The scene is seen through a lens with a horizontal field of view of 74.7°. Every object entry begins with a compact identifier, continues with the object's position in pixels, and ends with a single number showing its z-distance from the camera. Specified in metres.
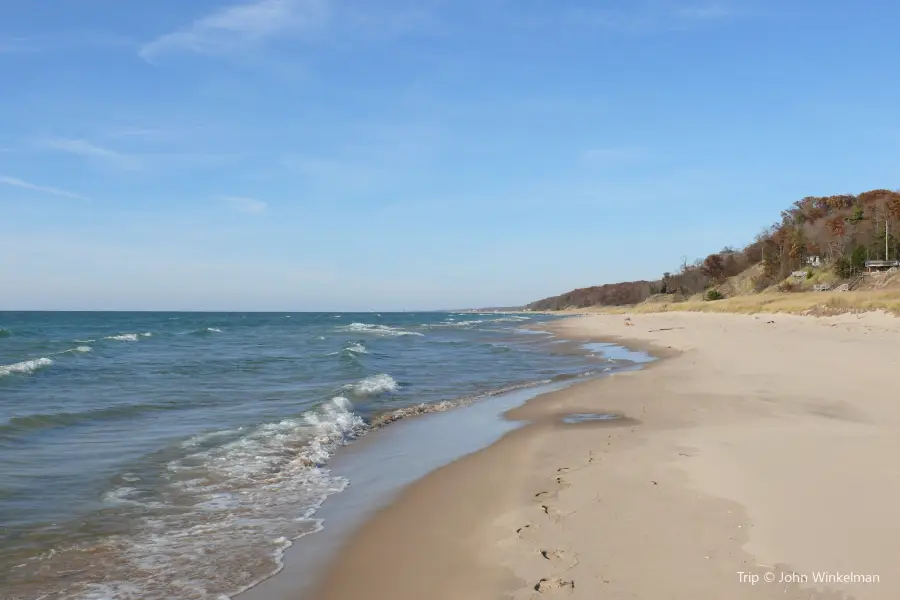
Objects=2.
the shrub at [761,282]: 83.65
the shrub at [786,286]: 67.68
